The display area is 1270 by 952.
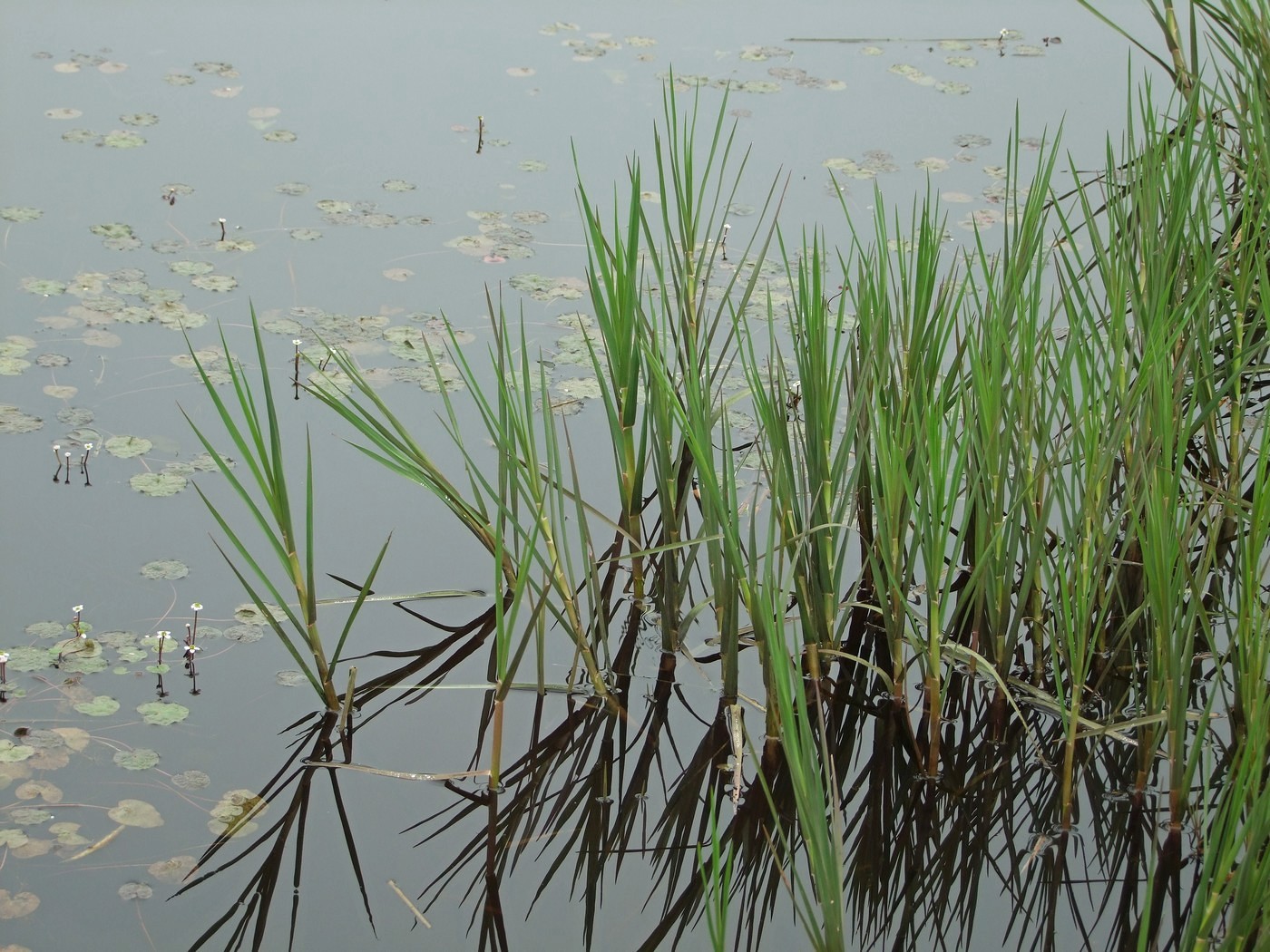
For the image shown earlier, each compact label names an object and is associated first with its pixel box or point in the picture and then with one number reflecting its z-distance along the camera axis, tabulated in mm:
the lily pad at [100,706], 4398
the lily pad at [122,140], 8172
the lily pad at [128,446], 5707
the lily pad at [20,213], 7316
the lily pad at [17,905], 3734
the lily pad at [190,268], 6922
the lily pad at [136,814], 4051
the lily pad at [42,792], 4090
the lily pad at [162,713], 4422
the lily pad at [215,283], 6828
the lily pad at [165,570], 5066
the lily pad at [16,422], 5766
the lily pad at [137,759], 4246
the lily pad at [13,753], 4187
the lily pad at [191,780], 4208
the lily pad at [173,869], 3902
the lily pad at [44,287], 6691
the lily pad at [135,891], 3838
